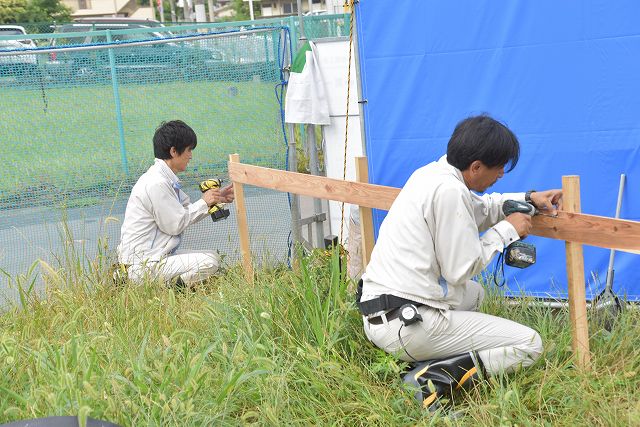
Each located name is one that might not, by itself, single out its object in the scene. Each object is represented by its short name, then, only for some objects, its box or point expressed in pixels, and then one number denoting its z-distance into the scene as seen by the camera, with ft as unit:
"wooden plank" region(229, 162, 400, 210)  15.12
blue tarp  15.38
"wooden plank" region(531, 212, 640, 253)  12.01
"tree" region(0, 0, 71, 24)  96.68
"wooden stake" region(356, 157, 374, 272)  15.48
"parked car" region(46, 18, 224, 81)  24.02
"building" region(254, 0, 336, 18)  242.37
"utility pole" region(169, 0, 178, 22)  162.83
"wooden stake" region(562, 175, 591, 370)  12.39
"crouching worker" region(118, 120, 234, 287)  18.74
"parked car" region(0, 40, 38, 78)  24.07
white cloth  20.24
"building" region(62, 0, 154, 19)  195.11
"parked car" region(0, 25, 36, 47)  53.82
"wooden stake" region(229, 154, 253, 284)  18.12
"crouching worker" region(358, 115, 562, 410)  11.59
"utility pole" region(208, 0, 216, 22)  112.04
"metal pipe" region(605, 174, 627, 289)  15.48
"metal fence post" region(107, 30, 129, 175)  25.52
